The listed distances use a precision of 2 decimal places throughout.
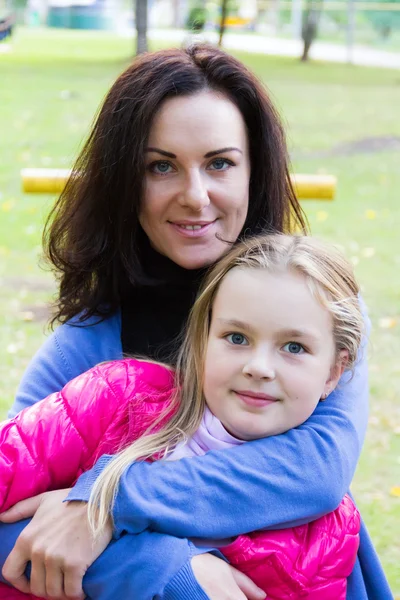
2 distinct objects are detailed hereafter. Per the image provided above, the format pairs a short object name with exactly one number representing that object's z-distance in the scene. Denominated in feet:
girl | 6.71
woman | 6.64
